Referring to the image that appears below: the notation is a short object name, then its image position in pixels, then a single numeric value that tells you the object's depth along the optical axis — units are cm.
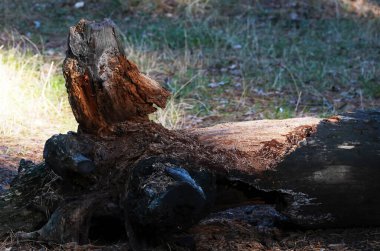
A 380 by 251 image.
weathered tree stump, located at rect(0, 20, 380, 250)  638
